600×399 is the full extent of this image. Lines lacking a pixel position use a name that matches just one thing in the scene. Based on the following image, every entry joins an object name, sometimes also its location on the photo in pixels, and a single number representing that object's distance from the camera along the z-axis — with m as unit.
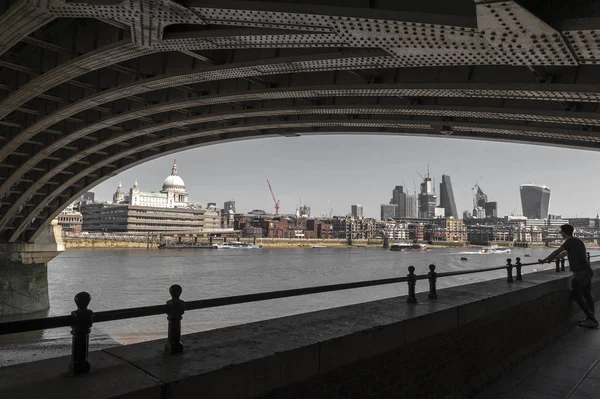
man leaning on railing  8.38
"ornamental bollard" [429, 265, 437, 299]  6.50
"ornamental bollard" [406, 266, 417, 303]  5.92
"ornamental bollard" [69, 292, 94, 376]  3.04
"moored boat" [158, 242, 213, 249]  127.56
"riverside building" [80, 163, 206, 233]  156.75
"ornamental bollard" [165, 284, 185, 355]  3.53
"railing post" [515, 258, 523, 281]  9.16
